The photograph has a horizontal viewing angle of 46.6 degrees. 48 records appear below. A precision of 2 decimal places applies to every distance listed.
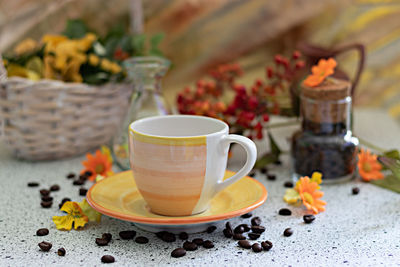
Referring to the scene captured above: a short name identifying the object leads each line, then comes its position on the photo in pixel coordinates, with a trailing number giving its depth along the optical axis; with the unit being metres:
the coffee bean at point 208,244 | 0.62
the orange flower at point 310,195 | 0.74
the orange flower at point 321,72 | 0.83
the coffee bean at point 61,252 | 0.61
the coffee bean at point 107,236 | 0.64
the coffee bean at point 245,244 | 0.62
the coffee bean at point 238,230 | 0.66
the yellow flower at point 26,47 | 1.09
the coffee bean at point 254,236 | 0.65
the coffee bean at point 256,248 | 0.61
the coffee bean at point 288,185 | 0.87
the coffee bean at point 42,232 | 0.67
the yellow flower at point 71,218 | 0.69
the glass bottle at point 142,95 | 0.94
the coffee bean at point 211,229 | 0.67
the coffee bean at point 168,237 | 0.64
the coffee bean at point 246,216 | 0.73
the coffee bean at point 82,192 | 0.83
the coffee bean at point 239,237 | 0.64
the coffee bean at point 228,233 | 0.65
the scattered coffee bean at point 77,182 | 0.88
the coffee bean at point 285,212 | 0.74
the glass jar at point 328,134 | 0.84
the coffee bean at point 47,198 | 0.80
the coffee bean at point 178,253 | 0.60
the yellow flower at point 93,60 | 1.03
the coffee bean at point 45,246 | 0.61
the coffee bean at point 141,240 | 0.63
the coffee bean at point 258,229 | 0.67
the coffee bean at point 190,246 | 0.62
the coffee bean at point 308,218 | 0.70
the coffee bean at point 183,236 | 0.65
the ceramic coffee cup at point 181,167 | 0.61
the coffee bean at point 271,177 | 0.92
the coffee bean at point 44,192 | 0.82
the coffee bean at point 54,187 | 0.85
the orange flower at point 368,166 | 0.88
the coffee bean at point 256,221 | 0.69
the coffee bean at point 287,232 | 0.66
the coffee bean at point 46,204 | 0.77
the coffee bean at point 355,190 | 0.82
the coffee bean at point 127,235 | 0.65
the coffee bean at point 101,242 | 0.63
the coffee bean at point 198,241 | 0.63
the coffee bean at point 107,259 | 0.59
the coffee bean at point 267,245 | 0.61
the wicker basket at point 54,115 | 0.95
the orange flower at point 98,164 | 0.93
